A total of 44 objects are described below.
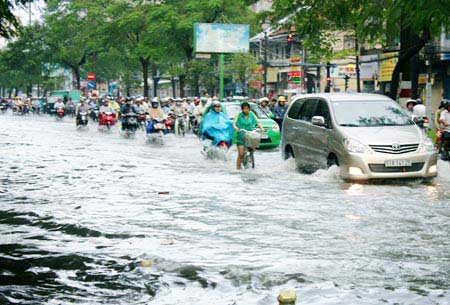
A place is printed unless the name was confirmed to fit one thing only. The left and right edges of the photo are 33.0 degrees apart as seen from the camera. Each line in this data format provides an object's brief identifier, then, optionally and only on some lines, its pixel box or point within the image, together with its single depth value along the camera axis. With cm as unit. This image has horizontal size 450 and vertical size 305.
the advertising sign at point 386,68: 4503
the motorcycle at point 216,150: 1994
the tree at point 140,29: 4975
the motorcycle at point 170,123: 3060
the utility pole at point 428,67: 2931
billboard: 4481
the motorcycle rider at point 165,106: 3297
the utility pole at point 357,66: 3991
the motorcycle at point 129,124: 3125
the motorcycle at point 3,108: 7747
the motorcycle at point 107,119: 3584
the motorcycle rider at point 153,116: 2872
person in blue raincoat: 1986
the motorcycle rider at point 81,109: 3809
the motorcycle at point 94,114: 4885
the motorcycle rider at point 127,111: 3128
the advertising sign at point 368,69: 5025
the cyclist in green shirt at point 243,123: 1732
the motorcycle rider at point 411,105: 2105
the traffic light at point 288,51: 6611
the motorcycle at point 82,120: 3878
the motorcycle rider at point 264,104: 2907
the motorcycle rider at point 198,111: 3359
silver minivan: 1349
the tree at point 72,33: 6119
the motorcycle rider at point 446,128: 1875
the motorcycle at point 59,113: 5297
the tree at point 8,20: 1110
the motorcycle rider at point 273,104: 3172
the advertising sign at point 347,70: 4422
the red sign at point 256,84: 5878
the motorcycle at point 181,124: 3505
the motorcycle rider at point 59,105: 5334
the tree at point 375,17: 1269
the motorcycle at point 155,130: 2853
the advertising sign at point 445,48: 3772
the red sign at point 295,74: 4333
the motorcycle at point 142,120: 3517
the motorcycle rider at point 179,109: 3569
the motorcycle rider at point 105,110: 3588
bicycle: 1697
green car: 2531
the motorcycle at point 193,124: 3455
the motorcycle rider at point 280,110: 2874
